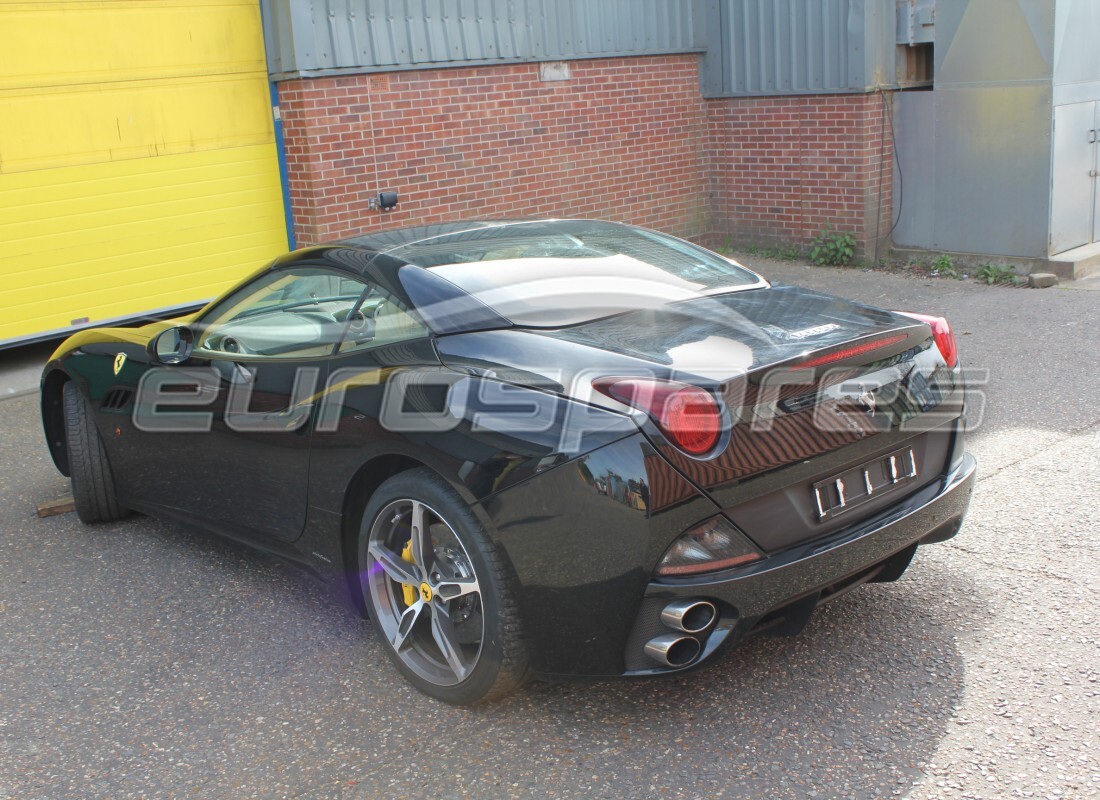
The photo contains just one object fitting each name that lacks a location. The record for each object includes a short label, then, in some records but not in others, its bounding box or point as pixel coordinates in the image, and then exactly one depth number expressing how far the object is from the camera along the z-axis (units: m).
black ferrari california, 3.10
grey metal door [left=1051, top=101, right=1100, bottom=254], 10.09
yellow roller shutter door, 8.12
